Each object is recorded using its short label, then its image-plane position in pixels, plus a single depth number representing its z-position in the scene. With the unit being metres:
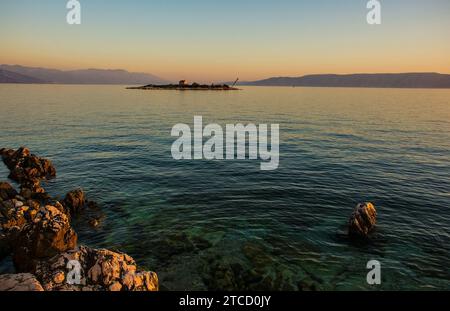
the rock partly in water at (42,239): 17.11
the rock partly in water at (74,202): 25.02
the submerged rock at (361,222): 21.17
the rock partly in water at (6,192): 26.17
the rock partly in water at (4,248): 18.34
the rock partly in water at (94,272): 12.98
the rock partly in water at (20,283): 11.74
